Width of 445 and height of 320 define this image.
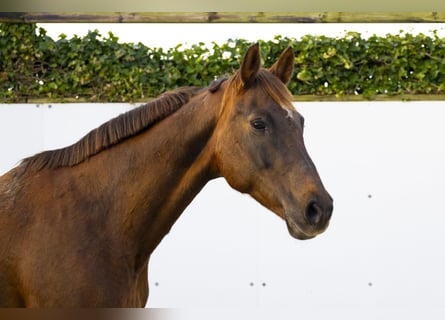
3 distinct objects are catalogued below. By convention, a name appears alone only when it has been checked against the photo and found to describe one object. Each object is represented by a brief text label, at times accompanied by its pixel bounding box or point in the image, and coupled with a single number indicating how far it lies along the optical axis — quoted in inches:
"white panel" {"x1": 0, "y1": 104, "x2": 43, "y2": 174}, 489.4
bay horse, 236.5
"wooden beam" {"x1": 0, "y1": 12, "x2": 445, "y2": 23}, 497.7
